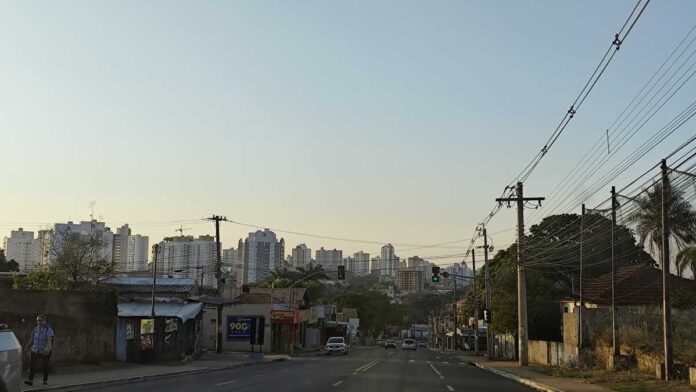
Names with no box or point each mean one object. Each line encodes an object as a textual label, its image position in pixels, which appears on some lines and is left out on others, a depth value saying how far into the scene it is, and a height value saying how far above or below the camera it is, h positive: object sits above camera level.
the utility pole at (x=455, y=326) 94.38 -4.19
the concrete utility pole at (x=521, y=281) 39.75 +0.89
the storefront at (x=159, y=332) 33.59 -2.03
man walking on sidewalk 19.81 -1.44
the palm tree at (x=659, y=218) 26.33 +3.46
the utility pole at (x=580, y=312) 36.44 -0.82
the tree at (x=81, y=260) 49.91 +2.40
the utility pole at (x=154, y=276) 40.15 +1.05
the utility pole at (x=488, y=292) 55.16 +0.33
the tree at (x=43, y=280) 44.31 +0.82
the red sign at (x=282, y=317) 65.44 -2.09
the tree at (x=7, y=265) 70.44 +2.82
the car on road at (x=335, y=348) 61.69 -4.68
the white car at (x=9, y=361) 10.12 -1.03
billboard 64.69 -3.15
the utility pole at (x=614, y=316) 30.77 -0.87
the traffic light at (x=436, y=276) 47.22 +1.35
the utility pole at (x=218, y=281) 48.50 +0.93
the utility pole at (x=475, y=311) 63.84 -1.35
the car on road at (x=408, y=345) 84.56 -5.97
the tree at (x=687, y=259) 36.84 +2.10
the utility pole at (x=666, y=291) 23.69 +0.23
